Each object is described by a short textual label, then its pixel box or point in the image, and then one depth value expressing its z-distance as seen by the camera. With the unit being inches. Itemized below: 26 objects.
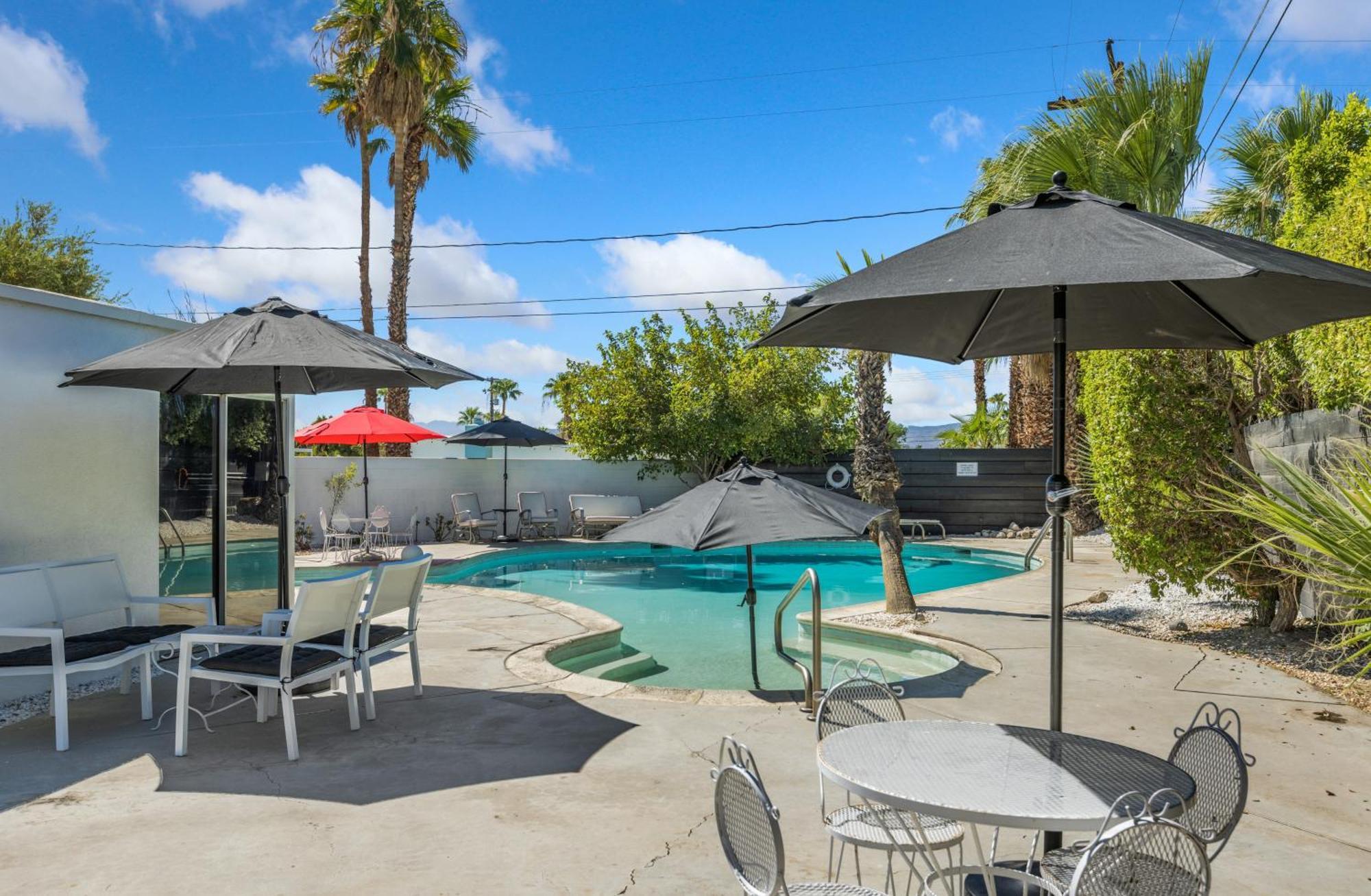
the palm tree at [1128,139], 335.0
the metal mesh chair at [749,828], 71.4
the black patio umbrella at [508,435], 602.2
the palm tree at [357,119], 705.6
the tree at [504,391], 2341.2
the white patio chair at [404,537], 612.4
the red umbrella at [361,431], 510.0
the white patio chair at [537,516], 644.7
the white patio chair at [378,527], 543.2
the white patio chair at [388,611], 187.8
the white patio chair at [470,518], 616.1
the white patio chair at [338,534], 533.0
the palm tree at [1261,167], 468.4
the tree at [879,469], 328.5
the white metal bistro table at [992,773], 79.9
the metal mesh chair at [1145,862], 70.8
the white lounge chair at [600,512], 658.8
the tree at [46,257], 724.0
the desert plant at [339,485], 606.9
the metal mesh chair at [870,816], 98.7
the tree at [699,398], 657.6
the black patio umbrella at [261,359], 174.1
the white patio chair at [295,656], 163.8
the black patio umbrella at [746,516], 196.5
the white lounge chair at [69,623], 168.2
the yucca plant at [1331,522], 116.8
